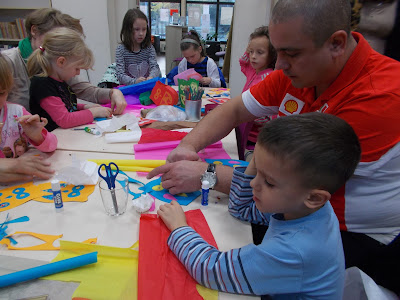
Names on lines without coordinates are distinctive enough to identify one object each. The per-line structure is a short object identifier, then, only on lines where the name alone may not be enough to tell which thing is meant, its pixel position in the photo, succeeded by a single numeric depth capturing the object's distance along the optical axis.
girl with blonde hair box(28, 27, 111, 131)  1.62
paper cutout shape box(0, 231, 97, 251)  0.77
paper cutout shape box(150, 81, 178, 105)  2.09
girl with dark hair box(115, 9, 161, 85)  3.02
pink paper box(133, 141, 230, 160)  1.35
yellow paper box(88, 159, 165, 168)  1.24
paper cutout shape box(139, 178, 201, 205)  1.01
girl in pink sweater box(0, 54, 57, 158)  1.24
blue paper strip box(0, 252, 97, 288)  0.65
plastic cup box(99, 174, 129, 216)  0.92
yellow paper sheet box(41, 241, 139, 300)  0.65
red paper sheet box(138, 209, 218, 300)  0.66
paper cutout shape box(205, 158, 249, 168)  1.30
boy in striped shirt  0.64
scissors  0.91
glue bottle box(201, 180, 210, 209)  0.96
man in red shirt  0.88
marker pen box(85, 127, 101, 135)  1.57
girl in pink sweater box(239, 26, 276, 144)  2.28
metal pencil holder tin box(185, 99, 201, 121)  1.82
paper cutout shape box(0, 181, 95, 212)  0.95
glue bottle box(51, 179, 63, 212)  0.88
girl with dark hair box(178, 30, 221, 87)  3.21
